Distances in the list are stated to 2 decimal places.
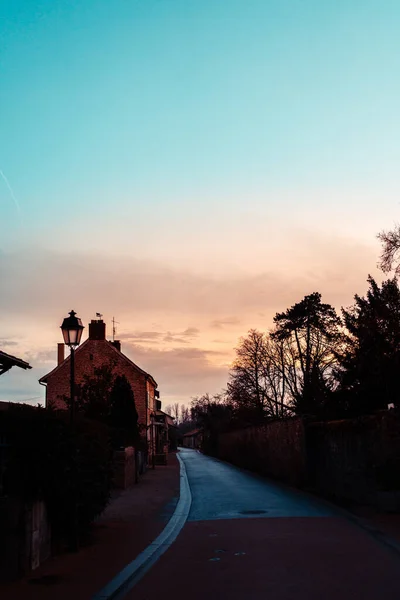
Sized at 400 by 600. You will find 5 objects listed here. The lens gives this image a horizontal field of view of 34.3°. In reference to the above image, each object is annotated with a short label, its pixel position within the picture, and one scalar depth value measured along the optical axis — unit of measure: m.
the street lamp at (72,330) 12.13
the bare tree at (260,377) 53.81
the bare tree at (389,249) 23.16
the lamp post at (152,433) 40.66
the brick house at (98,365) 52.16
